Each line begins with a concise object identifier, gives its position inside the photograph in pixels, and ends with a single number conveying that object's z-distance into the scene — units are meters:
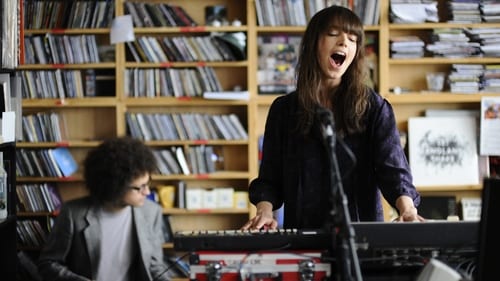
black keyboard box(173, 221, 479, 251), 2.96
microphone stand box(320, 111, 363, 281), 2.70
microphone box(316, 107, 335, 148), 2.77
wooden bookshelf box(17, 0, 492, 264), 6.56
